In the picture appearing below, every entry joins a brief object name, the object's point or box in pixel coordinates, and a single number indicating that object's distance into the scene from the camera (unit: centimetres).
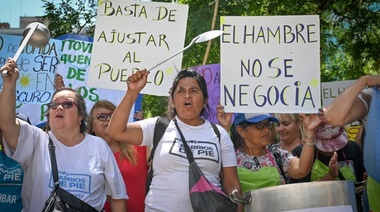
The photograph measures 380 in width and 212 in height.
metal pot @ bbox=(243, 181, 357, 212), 282
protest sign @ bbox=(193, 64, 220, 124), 581
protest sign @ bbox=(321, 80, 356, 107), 773
